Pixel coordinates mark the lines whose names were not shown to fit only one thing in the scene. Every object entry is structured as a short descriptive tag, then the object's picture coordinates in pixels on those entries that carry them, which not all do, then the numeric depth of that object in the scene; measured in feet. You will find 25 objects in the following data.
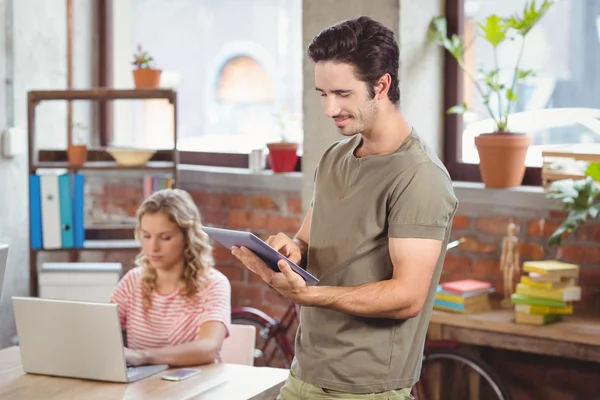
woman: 17.60
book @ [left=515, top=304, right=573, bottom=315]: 18.11
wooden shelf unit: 23.81
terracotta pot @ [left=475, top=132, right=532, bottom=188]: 20.28
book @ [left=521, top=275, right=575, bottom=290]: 18.31
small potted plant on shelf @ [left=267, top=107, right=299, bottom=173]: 24.35
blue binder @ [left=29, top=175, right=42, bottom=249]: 23.50
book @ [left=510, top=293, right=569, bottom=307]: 18.10
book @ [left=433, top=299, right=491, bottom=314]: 19.04
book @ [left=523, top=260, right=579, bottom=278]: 18.30
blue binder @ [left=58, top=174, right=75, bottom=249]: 23.59
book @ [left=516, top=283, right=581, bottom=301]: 18.17
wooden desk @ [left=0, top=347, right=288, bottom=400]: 14.42
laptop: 14.71
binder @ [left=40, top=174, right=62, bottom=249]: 23.46
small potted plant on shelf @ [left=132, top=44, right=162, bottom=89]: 25.04
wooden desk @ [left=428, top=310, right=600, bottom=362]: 17.20
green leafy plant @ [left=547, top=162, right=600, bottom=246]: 17.37
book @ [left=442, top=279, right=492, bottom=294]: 19.00
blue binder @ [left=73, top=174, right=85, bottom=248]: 23.66
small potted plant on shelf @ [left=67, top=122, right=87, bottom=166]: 24.19
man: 11.35
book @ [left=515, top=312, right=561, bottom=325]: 18.08
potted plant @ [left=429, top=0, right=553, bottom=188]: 19.89
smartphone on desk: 15.22
